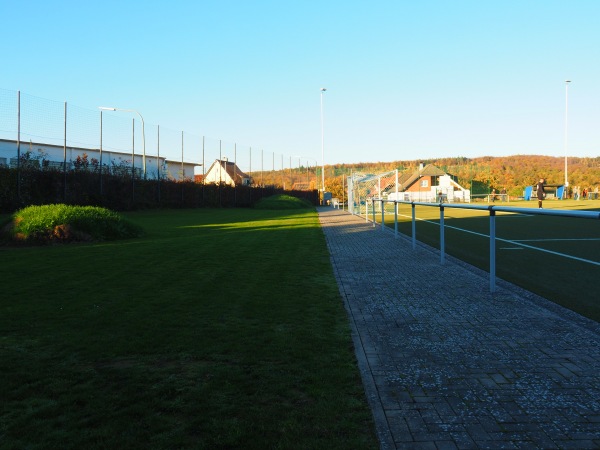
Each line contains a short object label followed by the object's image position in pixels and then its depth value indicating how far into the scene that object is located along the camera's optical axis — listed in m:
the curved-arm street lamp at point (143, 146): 29.73
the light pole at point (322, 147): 58.16
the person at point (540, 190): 27.25
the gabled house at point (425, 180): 79.56
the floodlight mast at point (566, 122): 56.69
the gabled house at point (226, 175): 38.50
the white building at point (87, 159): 20.58
